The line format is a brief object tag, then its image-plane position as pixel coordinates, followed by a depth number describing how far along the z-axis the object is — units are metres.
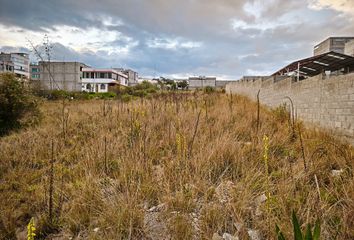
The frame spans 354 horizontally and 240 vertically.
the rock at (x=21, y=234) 2.11
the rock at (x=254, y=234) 1.81
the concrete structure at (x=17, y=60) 51.02
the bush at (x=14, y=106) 6.85
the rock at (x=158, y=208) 2.23
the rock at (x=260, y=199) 2.22
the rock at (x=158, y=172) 2.71
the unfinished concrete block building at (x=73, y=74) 49.39
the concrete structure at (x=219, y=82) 35.33
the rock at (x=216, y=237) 1.79
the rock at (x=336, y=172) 2.71
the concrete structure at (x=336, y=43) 19.59
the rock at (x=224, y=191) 2.26
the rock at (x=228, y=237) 1.79
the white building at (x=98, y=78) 48.78
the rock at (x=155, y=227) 1.93
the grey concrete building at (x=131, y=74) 67.07
